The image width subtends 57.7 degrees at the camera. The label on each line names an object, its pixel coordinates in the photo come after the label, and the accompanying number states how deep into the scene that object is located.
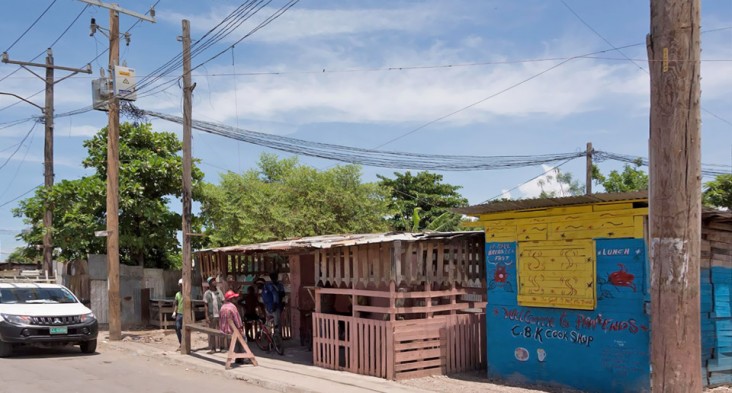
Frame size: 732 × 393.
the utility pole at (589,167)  23.80
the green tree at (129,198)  20.33
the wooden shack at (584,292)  9.16
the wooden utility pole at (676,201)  5.12
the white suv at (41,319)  13.64
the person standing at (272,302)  14.35
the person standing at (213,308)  14.98
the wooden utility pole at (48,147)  21.36
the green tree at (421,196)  36.78
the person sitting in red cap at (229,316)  12.77
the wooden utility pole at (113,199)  17.30
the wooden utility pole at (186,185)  14.42
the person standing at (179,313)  15.02
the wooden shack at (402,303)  11.06
